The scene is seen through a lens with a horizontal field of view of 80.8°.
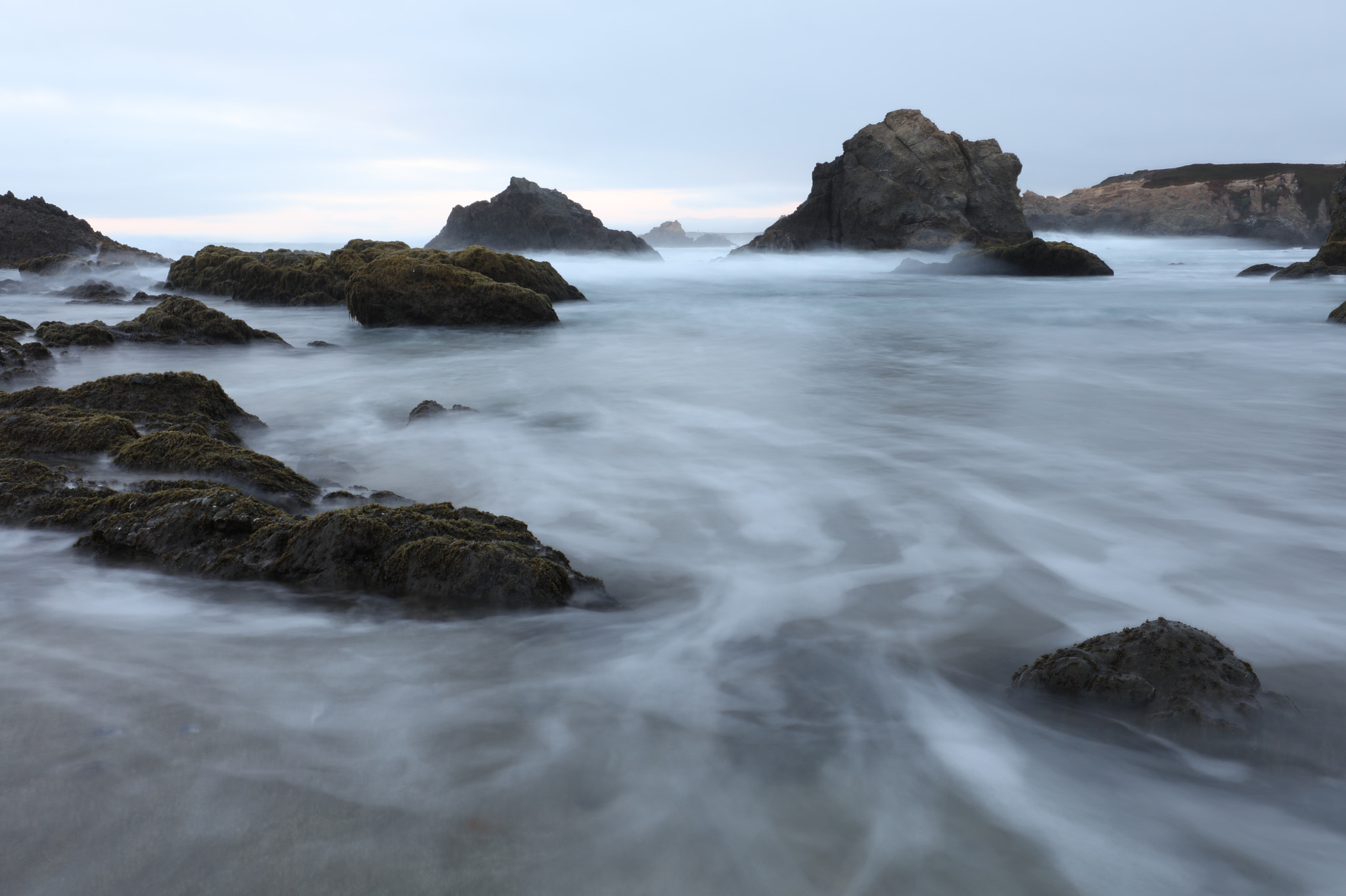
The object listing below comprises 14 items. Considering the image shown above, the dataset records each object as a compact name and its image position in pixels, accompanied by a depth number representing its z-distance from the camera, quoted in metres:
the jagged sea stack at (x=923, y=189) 39.06
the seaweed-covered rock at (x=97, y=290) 16.80
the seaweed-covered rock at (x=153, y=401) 4.86
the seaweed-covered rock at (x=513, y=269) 13.98
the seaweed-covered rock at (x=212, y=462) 3.81
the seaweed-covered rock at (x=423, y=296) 12.46
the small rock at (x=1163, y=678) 2.36
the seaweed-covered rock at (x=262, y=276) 16.53
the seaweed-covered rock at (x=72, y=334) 8.53
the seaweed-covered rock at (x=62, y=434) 4.17
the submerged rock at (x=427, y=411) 6.42
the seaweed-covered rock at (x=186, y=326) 9.64
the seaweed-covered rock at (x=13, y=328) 9.17
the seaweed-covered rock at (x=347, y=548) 2.98
